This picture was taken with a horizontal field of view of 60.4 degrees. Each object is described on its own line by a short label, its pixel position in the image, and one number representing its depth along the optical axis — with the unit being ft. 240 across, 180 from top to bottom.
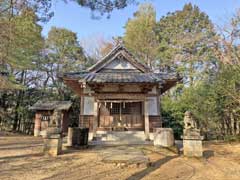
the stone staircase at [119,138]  35.97
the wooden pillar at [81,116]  39.60
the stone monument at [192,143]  24.71
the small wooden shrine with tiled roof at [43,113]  64.54
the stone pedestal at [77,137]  30.50
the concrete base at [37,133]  64.48
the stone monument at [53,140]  24.94
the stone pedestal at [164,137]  28.42
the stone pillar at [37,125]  64.64
